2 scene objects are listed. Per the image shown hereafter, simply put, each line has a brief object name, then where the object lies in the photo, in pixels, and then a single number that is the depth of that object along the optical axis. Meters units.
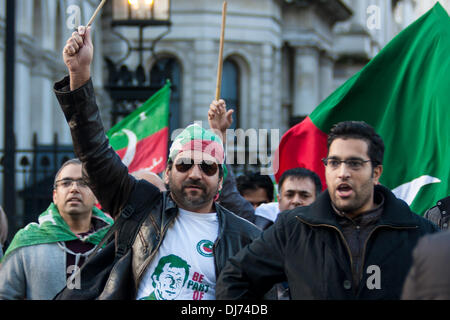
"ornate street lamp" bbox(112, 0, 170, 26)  11.83
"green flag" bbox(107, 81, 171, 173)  9.41
